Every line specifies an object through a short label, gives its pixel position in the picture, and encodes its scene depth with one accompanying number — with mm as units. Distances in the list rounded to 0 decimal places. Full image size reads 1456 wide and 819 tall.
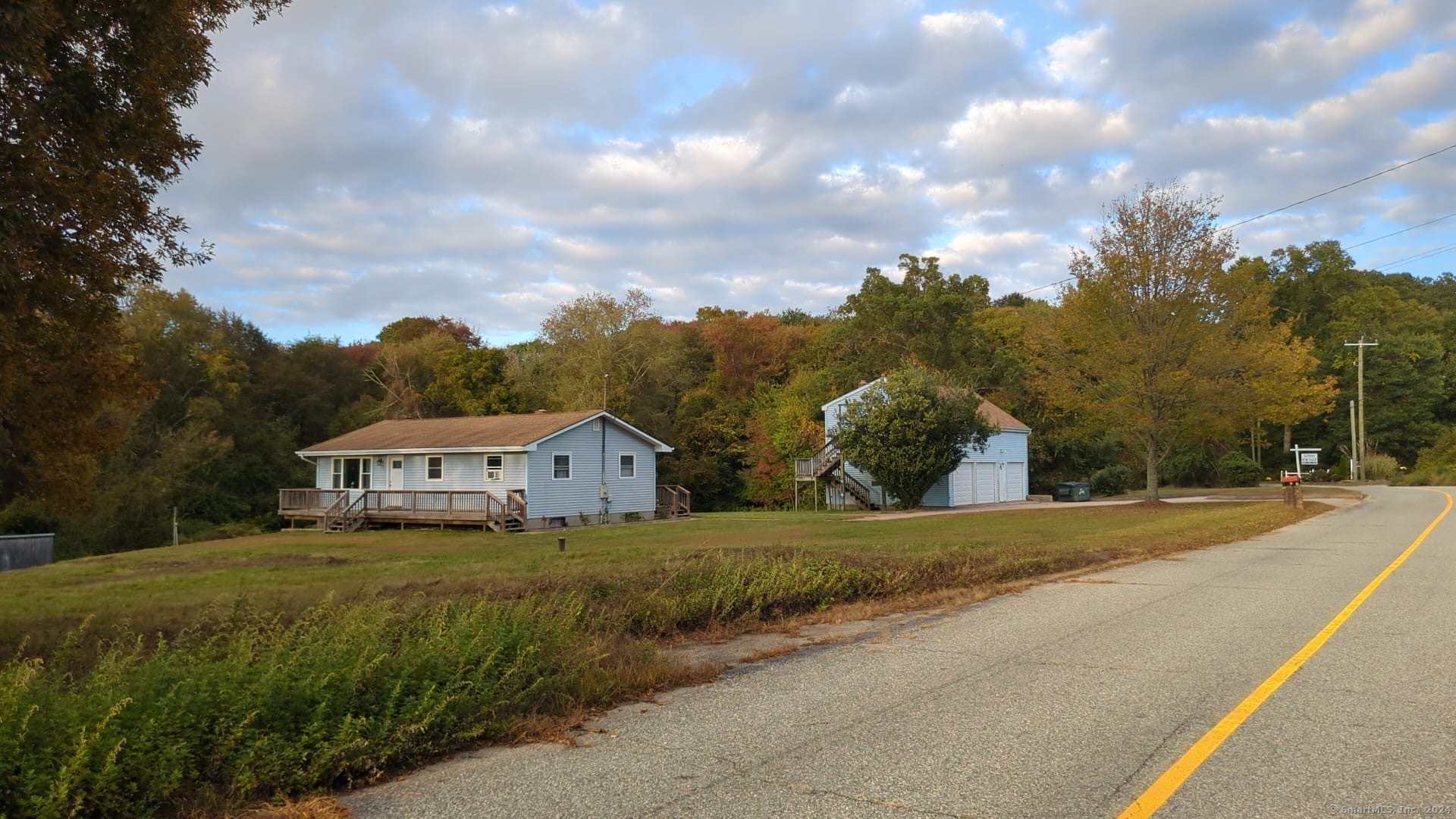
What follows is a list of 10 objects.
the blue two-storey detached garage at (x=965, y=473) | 41125
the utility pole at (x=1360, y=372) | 56512
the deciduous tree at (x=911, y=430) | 35750
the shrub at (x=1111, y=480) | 49375
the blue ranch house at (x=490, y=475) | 32938
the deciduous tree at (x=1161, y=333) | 31125
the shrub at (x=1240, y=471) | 54781
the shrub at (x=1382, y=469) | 55562
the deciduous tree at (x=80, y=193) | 8406
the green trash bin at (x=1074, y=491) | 44969
